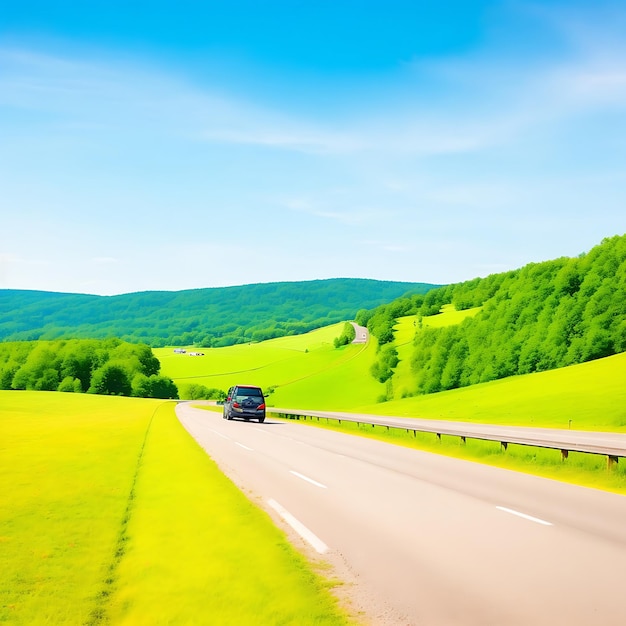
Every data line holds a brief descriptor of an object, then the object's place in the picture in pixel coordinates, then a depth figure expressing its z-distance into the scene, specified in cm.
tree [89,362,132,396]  11912
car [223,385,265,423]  4281
